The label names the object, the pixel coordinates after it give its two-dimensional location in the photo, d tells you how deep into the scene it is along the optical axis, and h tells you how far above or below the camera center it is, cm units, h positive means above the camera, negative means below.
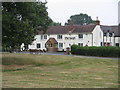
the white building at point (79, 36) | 6081 +272
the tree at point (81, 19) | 15150 +1786
